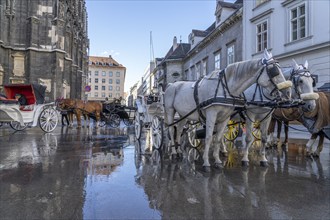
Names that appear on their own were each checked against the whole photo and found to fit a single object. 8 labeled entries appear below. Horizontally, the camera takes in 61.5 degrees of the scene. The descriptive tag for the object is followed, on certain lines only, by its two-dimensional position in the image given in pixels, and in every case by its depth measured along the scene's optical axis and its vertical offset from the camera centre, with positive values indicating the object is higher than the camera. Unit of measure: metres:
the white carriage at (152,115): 8.02 -0.01
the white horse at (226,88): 4.84 +0.52
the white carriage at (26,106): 10.10 +0.29
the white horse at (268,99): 5.84 +0.37
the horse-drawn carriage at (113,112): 18.31 +0.16
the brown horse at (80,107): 16.73 +0.46
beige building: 112.81 +15.15
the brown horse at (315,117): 7.01 -0.01
